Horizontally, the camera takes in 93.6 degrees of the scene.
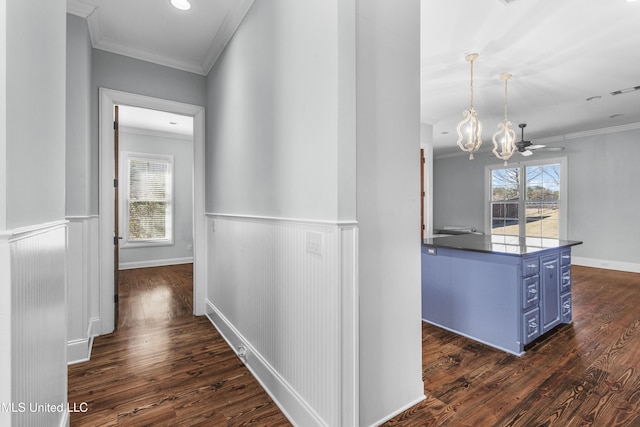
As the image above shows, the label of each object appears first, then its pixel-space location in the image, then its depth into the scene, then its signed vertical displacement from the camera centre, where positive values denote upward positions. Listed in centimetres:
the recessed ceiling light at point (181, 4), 228 +162
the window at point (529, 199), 651 +31
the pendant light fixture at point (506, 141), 353 +87
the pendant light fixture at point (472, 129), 317 +90
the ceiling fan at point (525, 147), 443 +98
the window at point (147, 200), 579 +29
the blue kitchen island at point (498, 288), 245 -68
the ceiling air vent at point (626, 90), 392 +161
